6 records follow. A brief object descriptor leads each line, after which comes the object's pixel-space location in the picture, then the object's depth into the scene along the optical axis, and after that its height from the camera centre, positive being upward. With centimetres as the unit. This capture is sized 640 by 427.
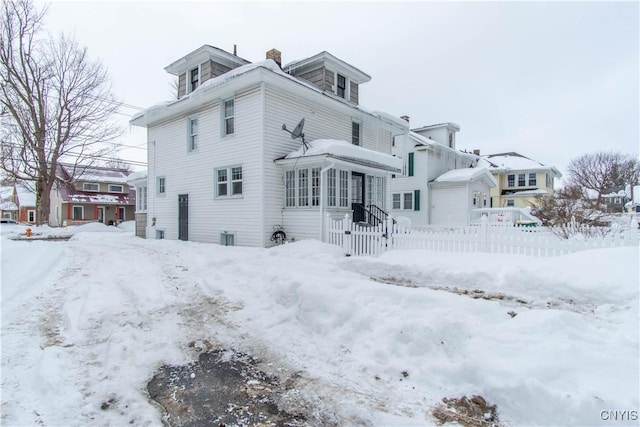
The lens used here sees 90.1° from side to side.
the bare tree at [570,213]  1016 +8
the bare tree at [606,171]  3966 +547
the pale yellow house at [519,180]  3198 +372
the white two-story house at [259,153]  1162 +258
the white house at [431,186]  2259 +219
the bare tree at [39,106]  2241 +834
